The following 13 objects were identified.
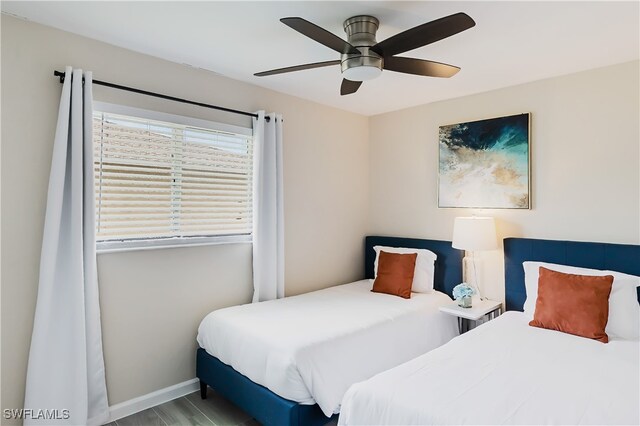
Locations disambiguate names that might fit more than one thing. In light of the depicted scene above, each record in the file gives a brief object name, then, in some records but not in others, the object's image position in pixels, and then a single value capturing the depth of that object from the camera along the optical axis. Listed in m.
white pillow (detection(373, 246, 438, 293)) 3.52
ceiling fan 1.73
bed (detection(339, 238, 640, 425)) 1.49
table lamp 3.10
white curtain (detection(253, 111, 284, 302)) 3.21
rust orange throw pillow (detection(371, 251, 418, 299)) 3.37
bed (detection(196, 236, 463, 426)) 2.10
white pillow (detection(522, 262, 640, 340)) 2.36
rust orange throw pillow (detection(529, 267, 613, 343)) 2.34
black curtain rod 2.29
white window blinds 2.51
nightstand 2.95
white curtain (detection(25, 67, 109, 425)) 2.17
